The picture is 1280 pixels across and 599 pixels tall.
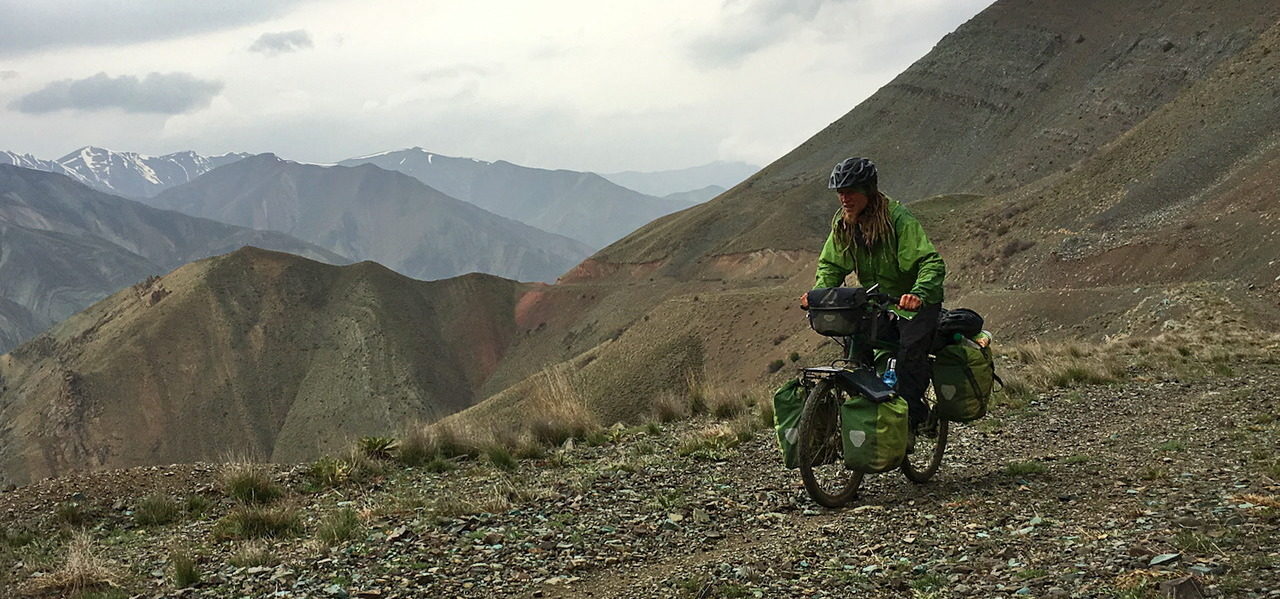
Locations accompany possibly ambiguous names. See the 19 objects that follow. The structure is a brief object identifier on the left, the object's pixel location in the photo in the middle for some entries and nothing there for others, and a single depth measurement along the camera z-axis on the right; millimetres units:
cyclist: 5891
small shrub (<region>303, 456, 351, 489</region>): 8711
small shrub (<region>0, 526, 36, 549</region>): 7309
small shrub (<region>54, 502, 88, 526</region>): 7805
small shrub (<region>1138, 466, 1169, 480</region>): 6059
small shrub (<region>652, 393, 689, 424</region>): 12180
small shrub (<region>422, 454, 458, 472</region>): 9219
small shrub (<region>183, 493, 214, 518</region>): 8000
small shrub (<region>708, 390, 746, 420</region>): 11953
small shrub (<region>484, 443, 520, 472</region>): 9045
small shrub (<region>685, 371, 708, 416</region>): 12562
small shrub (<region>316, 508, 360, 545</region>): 6074
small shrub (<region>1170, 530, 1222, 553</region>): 4172
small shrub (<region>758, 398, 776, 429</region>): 10359
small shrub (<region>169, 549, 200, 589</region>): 5405
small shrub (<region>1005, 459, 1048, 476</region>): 6629
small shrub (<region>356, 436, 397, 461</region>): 9531
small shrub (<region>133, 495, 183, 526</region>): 7719
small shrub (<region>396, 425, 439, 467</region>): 9484
